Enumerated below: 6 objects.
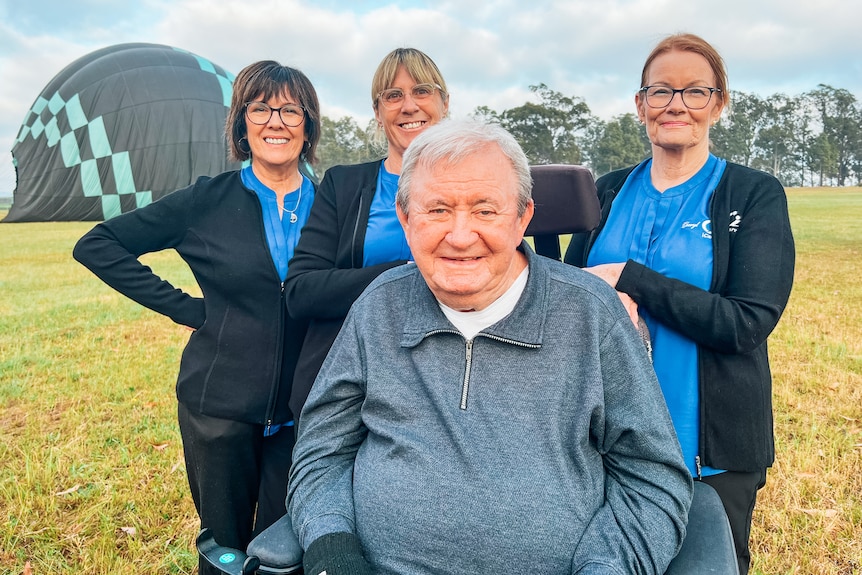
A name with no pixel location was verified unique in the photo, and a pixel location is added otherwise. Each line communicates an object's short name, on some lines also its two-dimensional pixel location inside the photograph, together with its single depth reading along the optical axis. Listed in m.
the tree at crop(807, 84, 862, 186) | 71.00
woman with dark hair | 2.41
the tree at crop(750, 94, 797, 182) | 71.81
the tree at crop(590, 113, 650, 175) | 66.19
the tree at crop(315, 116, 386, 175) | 64.97
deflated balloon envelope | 19.19
